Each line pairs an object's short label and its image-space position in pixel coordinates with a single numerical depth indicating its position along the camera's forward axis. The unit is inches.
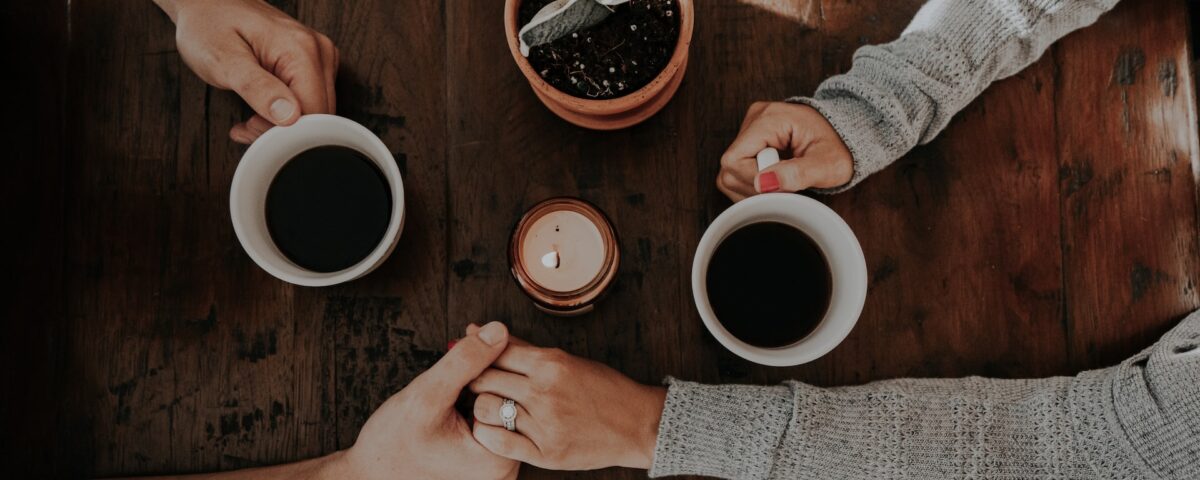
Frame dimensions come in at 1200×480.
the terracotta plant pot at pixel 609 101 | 30.0
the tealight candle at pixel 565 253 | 33.0
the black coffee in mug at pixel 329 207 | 33.8
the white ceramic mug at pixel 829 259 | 29.3
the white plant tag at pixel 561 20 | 27.6
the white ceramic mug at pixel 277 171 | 30.5
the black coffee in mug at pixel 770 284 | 33.0
